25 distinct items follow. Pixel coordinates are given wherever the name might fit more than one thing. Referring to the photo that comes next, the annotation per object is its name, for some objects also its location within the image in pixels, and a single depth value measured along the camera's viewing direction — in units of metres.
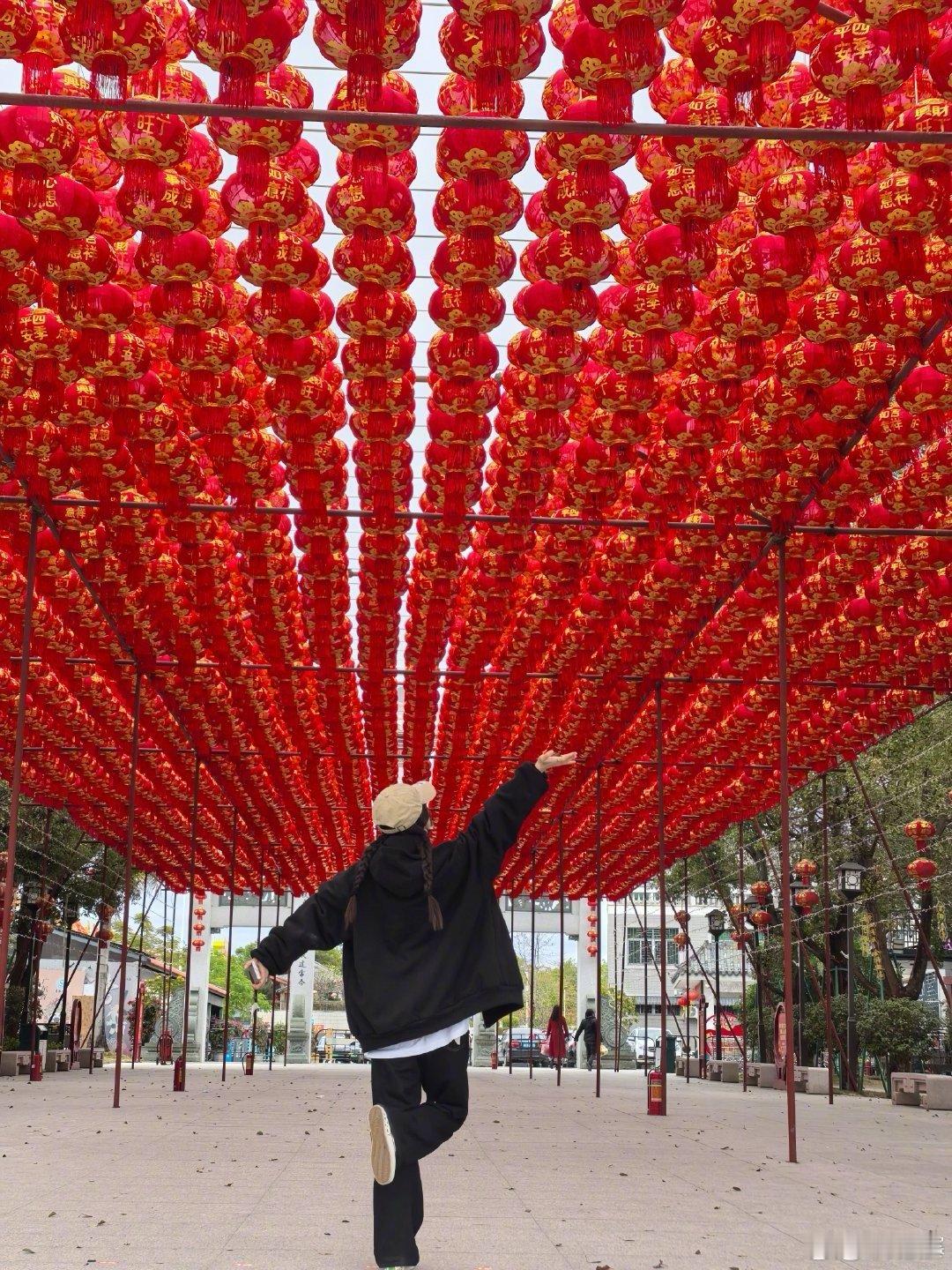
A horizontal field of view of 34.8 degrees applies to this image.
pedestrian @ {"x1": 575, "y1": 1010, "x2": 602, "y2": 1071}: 36.28
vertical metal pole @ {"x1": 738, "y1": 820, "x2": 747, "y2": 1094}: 24.95
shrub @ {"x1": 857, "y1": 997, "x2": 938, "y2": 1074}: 27.03
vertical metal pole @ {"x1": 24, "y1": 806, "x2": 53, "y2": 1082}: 25.48
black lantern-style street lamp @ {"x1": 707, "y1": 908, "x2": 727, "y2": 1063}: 26.98
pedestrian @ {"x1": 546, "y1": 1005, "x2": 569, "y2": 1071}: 28.19
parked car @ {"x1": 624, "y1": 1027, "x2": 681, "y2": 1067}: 44.74
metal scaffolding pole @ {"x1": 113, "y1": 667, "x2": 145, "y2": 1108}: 15.54
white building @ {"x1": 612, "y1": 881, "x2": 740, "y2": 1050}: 64.12
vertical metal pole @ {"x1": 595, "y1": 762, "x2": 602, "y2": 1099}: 20.48
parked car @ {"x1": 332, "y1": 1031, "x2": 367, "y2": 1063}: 51.69
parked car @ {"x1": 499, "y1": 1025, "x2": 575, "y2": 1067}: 40.62
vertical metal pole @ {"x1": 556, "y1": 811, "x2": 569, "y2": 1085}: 25.43
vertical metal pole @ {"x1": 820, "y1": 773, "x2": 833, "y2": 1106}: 18.44
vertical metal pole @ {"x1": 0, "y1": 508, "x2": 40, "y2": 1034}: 11.38
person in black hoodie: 5.33
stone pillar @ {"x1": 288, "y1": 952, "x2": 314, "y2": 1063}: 46.34
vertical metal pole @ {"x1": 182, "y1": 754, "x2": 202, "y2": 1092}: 19.74
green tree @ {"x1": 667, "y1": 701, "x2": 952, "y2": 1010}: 27.17
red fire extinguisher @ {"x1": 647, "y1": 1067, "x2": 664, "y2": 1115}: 16.34
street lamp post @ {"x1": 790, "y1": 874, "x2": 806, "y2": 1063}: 25.65
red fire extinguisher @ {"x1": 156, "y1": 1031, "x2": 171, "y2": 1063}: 30.41
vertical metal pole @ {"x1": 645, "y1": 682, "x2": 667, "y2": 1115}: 15.15
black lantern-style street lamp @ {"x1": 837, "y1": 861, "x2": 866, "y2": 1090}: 20.38
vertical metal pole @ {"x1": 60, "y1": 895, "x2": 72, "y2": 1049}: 28.12
